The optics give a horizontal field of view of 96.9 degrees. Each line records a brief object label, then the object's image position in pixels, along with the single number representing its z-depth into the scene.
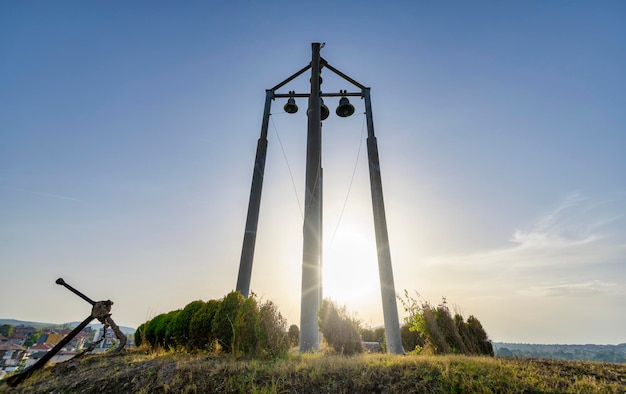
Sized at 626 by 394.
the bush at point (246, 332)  6.43
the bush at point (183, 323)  8.03
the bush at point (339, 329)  7.07
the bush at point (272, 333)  6.39
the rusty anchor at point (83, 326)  5.66
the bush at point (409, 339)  12.41
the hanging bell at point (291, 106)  12.85
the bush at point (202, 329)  7.47
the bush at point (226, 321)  6.93
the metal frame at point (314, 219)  8.49
